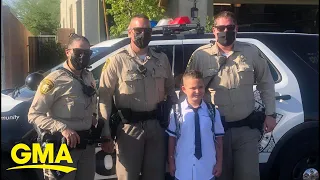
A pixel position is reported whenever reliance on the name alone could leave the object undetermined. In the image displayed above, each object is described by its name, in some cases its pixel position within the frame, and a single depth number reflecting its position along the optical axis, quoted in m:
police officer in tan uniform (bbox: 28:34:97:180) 3.07
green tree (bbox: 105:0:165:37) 8.80
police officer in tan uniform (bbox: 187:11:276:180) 3.56
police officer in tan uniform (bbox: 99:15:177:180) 3.48
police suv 4.11
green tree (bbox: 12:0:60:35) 38.94
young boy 3.27
